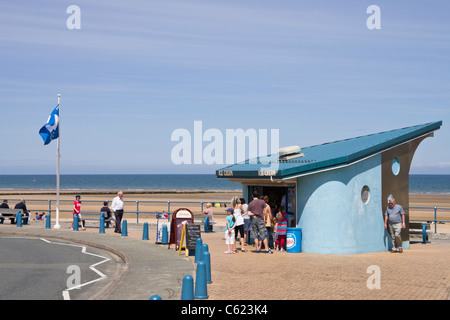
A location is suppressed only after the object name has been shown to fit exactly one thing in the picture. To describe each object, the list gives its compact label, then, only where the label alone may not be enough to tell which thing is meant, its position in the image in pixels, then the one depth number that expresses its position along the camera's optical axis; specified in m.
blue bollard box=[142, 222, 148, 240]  21.04
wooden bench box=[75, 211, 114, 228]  40.96
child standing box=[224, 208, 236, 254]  16.81
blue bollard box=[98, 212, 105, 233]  23.41
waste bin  17.27
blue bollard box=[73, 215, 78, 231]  24.70
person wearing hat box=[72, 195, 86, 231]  24.53
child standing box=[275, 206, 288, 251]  17.56
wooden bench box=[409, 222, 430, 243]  21.30
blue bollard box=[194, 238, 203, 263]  14.09
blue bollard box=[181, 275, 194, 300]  9.20
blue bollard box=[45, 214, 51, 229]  25.68
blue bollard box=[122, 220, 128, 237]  22.14
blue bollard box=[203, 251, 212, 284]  11.91
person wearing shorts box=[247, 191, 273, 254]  16.89
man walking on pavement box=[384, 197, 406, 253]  17.72
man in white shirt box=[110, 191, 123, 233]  22.73
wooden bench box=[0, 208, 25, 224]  28.39
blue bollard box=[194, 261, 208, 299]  10.16
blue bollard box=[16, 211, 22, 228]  25.97
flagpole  25.78
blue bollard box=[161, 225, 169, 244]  19.22
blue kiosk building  16.98
